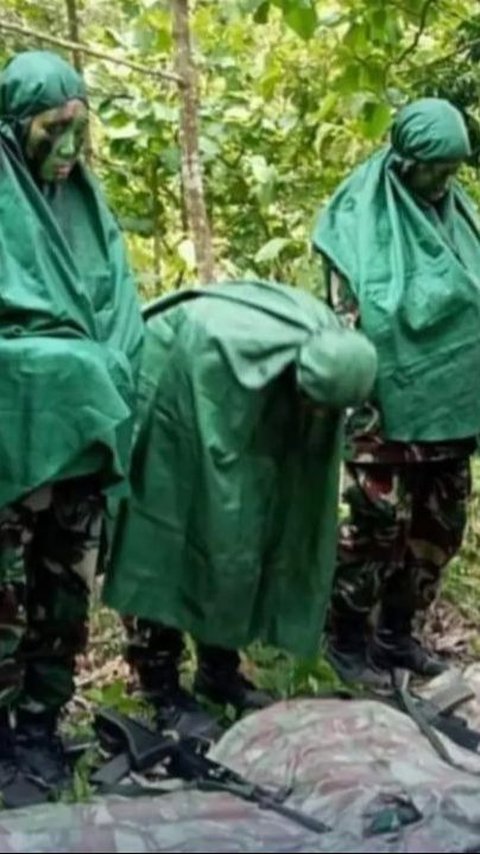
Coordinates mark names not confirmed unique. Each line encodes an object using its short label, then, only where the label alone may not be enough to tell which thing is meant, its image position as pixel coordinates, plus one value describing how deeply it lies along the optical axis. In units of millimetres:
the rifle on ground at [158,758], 3336
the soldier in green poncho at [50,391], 3355
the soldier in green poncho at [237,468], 3654
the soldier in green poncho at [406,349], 4270
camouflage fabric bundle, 1914
